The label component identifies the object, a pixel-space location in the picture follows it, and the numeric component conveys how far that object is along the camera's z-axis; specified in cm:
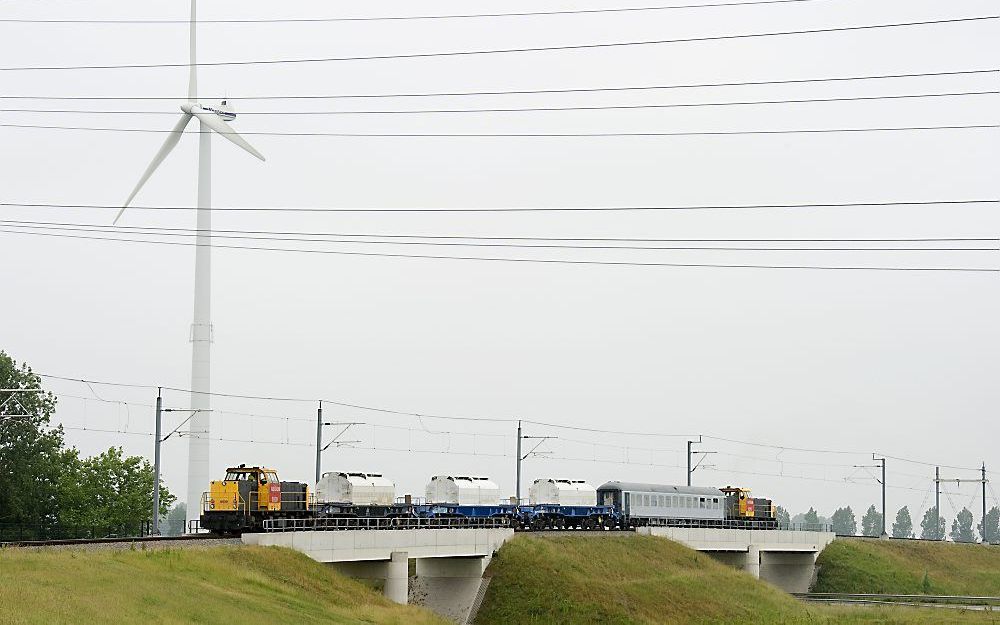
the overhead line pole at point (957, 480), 15625
